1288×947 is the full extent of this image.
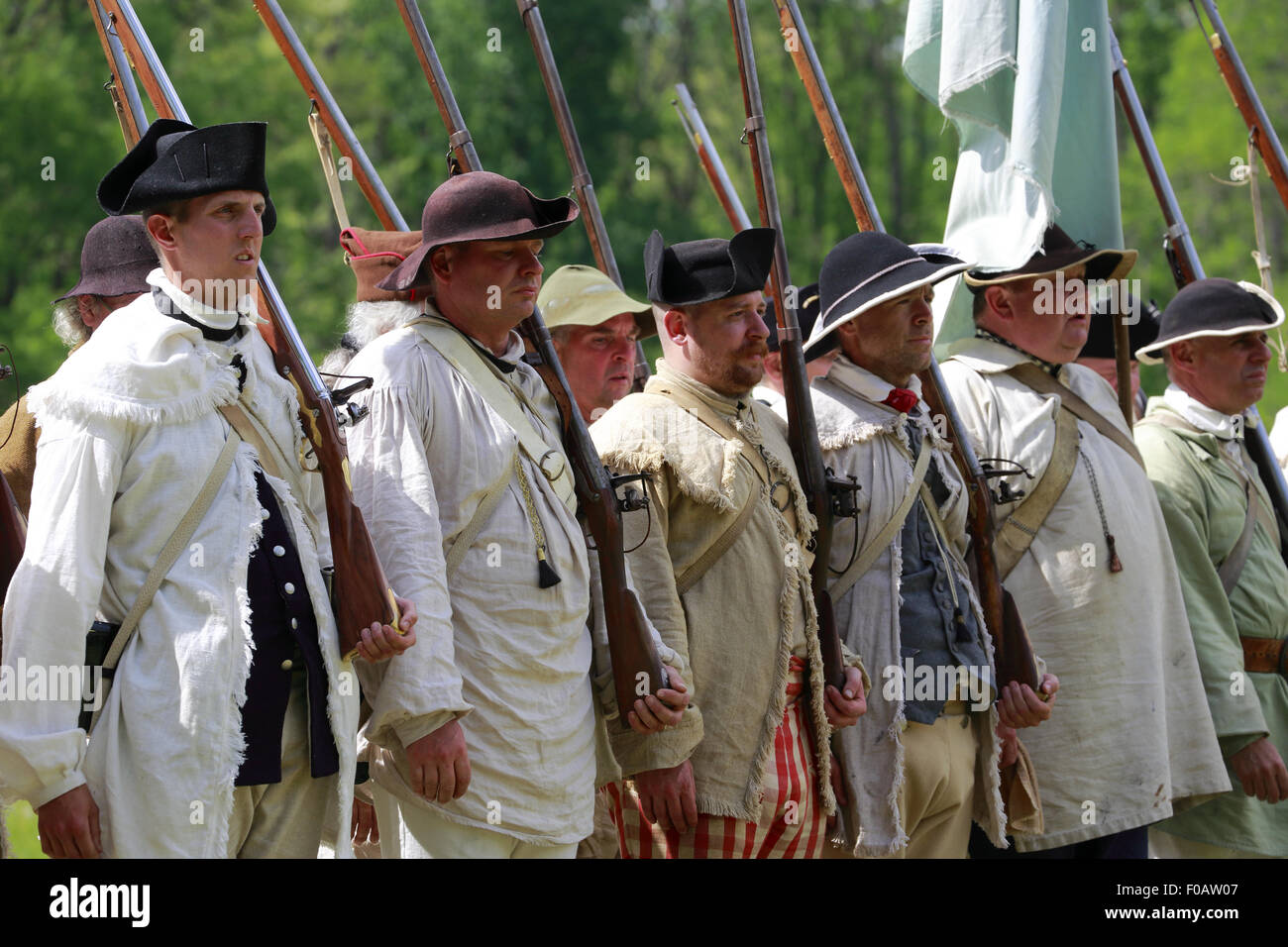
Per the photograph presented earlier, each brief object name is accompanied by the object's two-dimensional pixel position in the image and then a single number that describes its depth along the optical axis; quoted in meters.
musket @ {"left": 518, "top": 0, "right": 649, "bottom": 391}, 10.09
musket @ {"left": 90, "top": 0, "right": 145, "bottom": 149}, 8.41
